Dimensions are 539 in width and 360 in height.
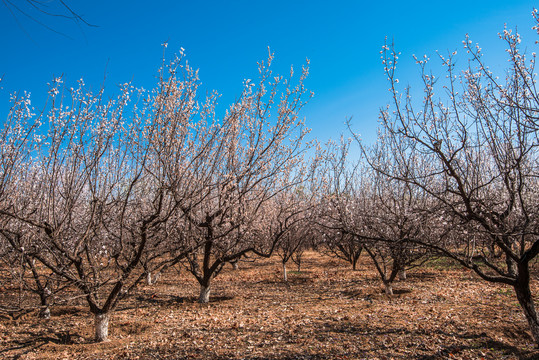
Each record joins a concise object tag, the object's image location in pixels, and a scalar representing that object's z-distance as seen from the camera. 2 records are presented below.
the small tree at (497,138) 4.30
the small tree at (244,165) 6.00
